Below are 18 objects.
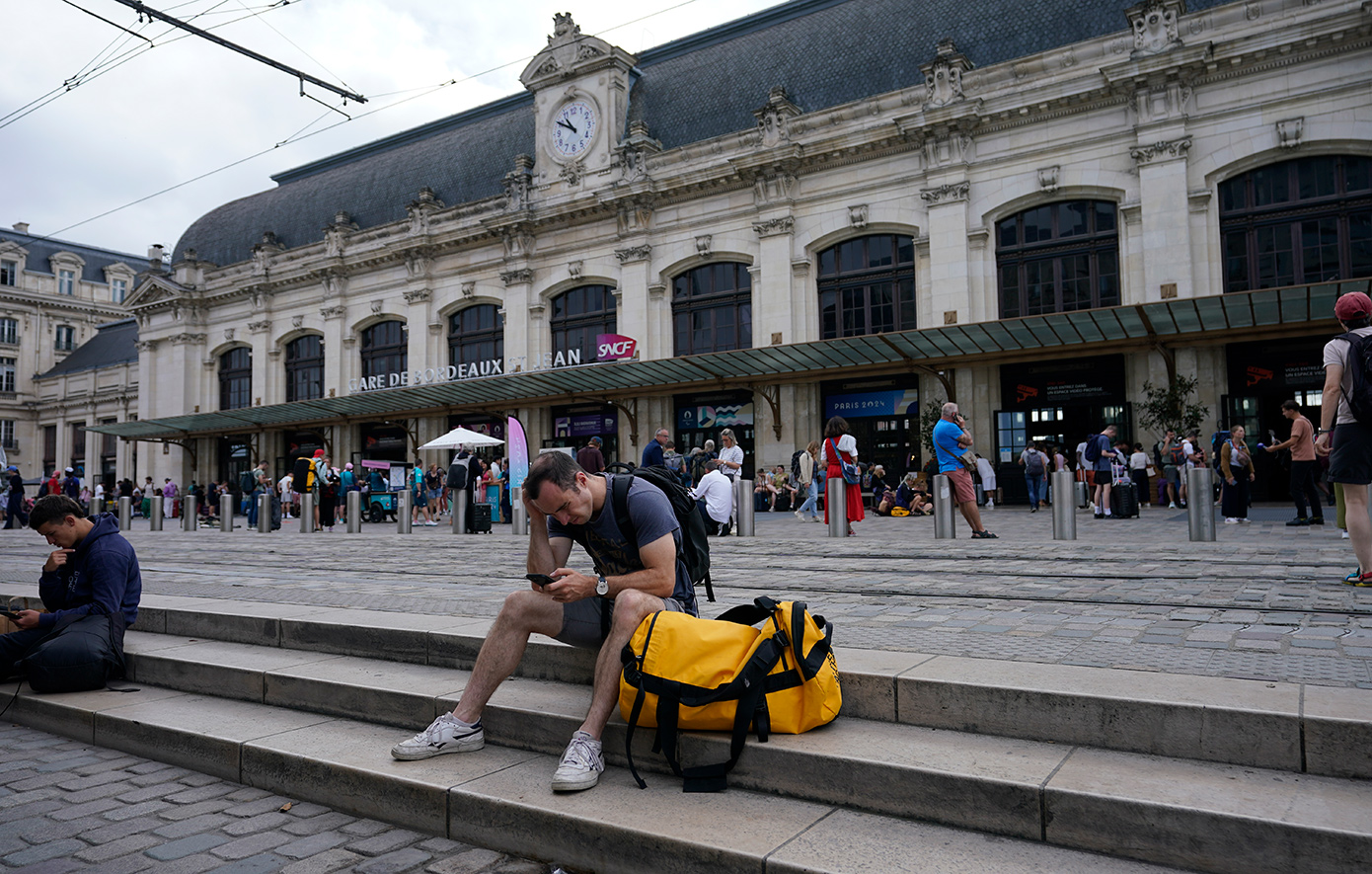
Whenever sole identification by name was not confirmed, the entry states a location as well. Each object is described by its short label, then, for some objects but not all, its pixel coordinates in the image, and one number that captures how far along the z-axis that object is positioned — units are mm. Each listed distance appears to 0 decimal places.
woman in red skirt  13023
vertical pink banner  16781
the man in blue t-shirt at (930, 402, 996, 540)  10961
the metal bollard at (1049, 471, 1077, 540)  10992
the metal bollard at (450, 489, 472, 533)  16984
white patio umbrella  22922
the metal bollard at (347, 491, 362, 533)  18484
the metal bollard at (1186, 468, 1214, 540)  10039
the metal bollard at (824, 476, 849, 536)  12688
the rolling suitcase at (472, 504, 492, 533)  16938
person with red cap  5723
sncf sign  28234
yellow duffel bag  3379
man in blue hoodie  5383
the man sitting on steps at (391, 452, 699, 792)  3660
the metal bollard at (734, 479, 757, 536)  13898
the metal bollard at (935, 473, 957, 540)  11570
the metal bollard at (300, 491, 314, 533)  18875
